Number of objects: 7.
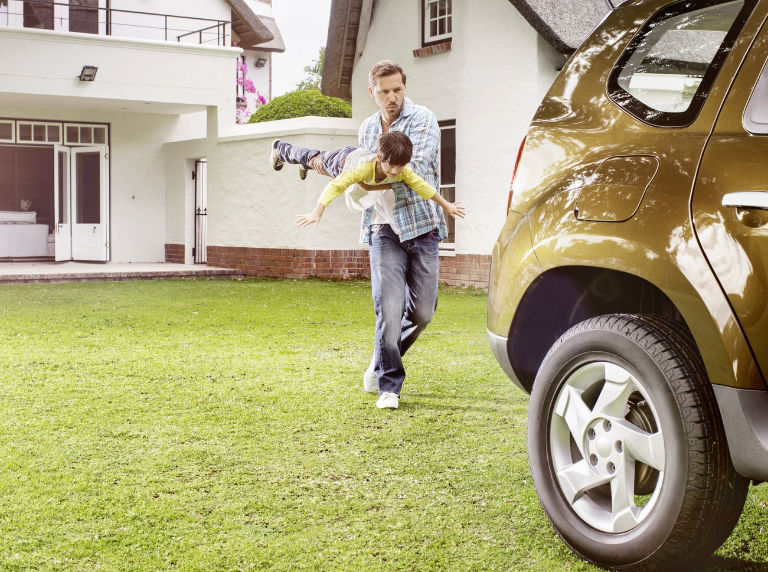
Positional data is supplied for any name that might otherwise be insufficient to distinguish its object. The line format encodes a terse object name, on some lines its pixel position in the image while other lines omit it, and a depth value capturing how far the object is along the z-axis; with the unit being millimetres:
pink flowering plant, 27203
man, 5914
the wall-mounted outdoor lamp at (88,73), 19250
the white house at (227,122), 16344
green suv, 2844
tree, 65094
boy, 5621
